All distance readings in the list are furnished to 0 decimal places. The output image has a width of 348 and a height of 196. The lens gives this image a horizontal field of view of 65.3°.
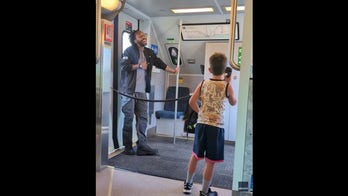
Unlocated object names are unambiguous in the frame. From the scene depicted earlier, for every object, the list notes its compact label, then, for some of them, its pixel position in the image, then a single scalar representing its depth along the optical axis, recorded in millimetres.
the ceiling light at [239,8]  3922
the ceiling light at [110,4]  1907
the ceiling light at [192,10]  4184
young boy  2270
